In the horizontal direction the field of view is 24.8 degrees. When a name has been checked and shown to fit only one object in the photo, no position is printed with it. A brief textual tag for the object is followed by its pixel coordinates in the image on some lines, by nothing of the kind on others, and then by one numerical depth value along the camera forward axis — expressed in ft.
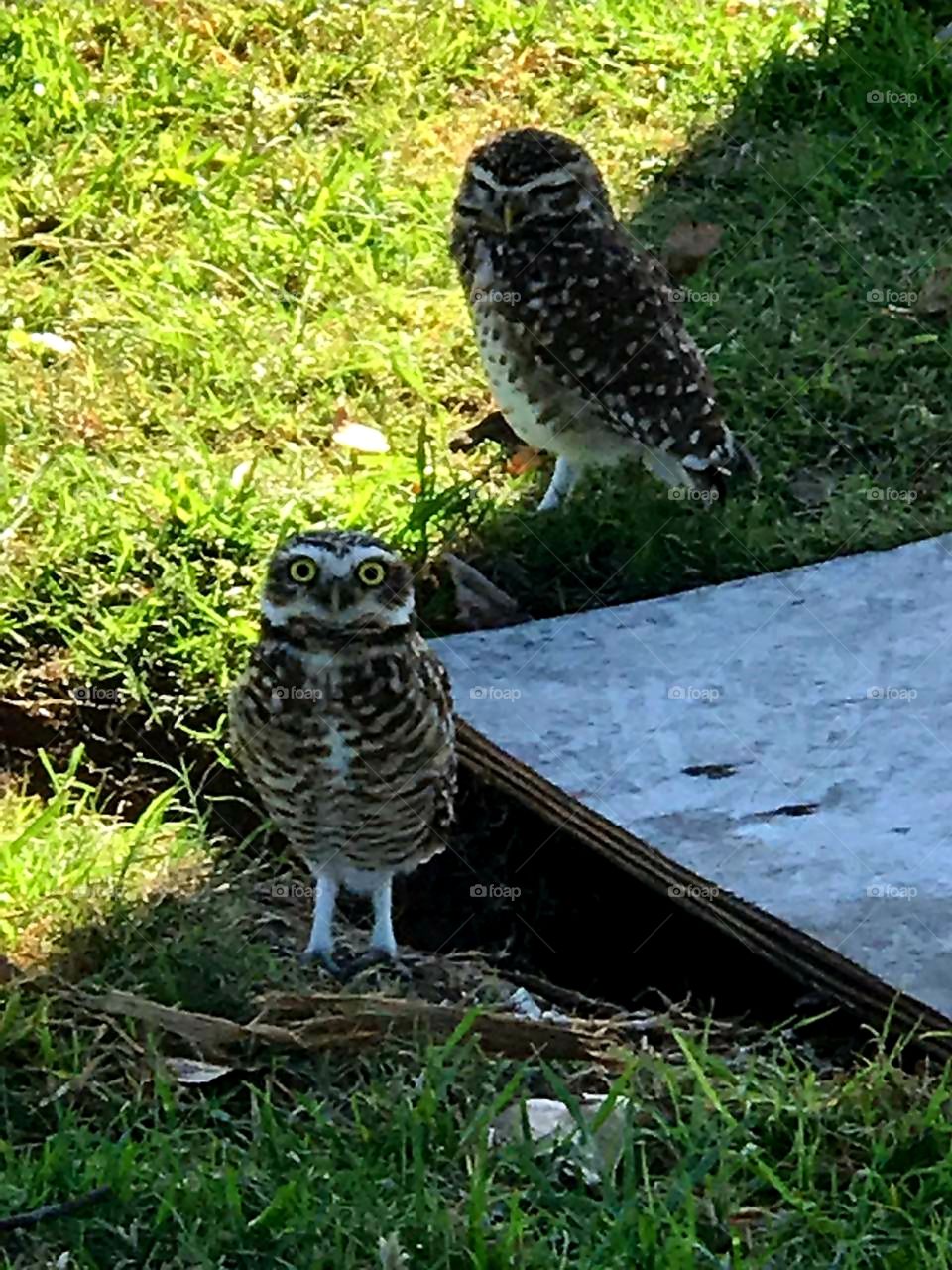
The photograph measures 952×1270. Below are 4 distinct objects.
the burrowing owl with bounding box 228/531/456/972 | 12.75
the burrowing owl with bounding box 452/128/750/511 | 17.83
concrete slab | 13.26
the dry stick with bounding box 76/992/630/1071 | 11.71
